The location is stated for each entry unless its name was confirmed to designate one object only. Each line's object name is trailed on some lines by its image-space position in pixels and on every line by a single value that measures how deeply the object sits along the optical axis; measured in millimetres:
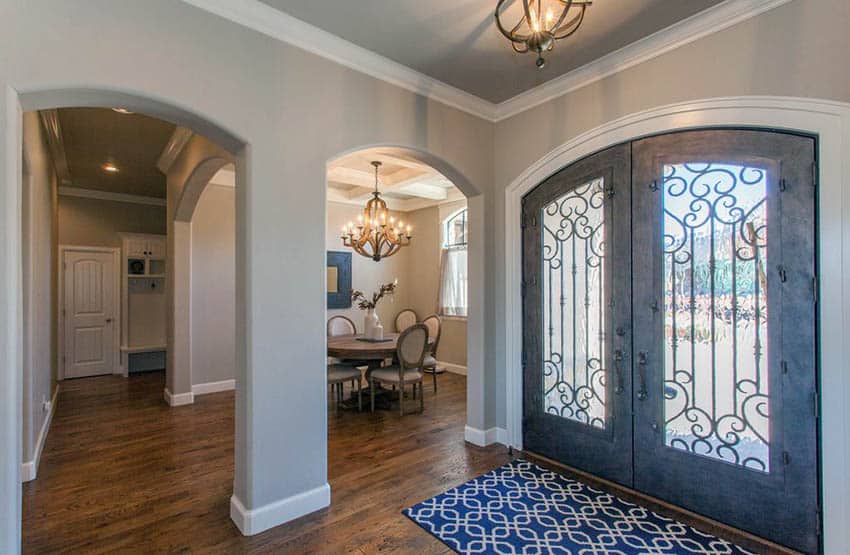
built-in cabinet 7070
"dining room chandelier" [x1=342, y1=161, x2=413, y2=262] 5621
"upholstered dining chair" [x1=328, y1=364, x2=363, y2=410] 4746
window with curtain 7062
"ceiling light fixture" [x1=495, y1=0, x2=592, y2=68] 1731
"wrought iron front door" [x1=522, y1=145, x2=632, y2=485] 2932
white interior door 6703
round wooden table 4699
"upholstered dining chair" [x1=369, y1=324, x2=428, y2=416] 4684
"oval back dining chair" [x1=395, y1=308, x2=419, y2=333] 7621
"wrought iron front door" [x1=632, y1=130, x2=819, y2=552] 2234
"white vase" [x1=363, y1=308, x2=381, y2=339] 5352
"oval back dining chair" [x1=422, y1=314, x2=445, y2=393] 5561
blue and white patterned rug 2283
